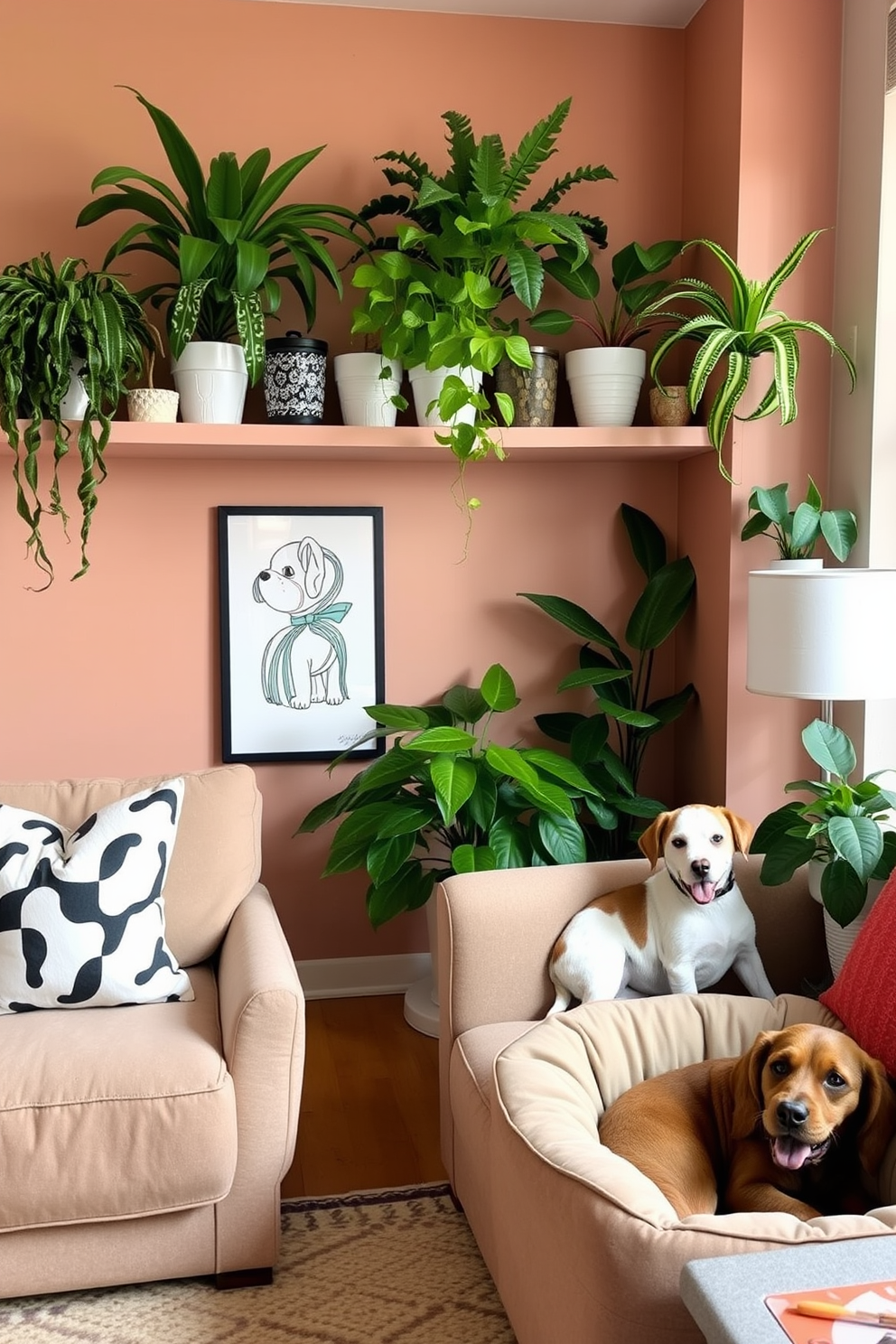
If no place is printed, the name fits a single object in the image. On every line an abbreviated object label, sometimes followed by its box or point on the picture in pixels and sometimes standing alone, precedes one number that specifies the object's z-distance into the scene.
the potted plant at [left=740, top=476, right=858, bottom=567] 2.60
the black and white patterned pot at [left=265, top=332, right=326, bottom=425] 2.80
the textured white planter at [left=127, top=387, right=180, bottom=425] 2.69
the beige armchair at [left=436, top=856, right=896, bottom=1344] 1.36
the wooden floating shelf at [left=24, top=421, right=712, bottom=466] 2.72
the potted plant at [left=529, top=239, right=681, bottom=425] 2.90
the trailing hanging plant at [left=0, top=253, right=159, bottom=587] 2.53
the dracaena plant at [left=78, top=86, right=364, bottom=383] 2.63
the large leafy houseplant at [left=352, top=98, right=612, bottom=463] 2.63
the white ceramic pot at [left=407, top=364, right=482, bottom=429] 2.80
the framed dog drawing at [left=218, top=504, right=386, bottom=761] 3.06
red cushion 1.73
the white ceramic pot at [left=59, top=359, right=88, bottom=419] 2.64
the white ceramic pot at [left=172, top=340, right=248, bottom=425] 2.73
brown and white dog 2.15
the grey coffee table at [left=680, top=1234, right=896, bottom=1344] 1.17
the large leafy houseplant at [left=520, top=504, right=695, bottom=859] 2.97
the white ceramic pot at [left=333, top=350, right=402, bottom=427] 2.82
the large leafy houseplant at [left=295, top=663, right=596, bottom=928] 2.58
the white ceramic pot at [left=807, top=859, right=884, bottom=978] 2.17
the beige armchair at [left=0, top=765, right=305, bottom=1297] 1.80
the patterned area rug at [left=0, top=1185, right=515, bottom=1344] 1.84
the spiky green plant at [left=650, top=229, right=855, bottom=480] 2.57
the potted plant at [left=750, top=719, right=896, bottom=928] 2.08
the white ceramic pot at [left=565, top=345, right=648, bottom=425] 2.90
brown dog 1.58
